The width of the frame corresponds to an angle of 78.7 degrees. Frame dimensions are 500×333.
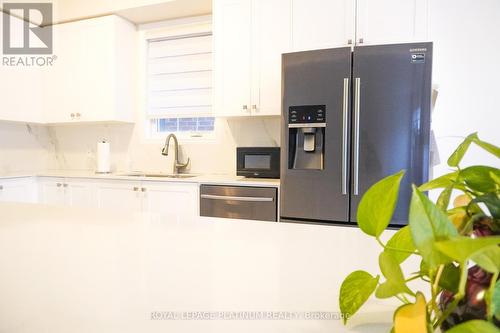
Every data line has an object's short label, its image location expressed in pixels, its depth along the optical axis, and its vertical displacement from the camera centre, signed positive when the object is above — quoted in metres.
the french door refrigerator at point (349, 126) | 1.87 +0.21
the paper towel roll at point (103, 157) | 3.23 -0.01
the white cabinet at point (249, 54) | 2.51 +0.88
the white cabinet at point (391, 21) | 2.17 +1.00
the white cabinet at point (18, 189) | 2.82 -0.33
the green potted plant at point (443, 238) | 0.20 -0.06
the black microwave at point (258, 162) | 2.58 -0.04
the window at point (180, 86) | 3.24 +0.78
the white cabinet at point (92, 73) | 3.11 +0.88
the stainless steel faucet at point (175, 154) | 3.09 +0.03
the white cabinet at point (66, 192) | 2.92 -0.35
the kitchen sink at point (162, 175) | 3.02 -0.18
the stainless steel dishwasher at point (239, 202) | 2.29 -0.35
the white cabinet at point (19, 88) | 3.02 +0.70
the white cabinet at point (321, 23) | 2.30 +1.04
